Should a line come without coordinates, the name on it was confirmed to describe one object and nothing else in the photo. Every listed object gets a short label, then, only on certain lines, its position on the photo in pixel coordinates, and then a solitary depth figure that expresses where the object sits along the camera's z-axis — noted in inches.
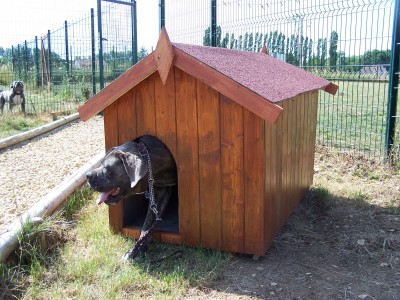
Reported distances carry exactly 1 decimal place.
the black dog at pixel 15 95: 437.1
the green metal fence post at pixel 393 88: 242.7
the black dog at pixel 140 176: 136.2
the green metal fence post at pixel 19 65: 549.6
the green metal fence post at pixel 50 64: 521.5
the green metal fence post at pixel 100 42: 412.2
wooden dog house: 135.5
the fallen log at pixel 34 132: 285.9
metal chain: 142.1
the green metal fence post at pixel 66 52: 500.2
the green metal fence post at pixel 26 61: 553.6
